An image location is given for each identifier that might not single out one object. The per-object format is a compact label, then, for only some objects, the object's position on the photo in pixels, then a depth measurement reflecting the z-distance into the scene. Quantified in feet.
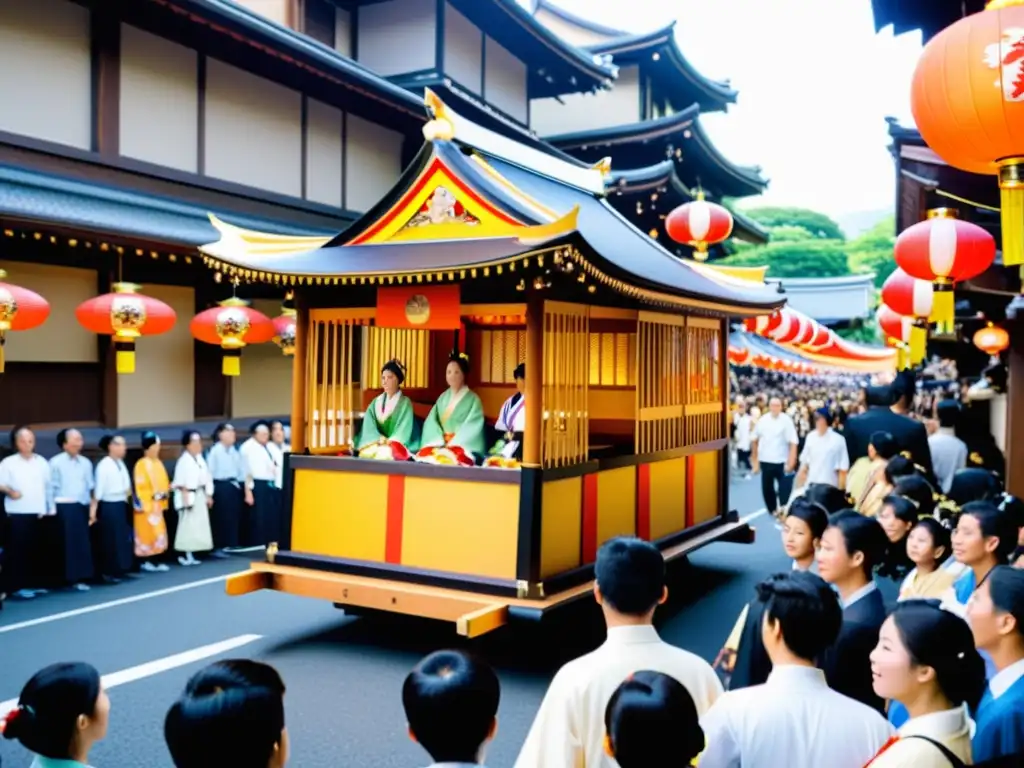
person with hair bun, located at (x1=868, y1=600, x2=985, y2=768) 7.30
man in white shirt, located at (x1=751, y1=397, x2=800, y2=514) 38.24
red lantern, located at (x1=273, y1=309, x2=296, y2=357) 36.99
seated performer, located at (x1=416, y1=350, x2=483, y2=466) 23.52
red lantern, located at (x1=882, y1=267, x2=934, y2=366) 26.53
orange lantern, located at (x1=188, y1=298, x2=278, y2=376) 32.89
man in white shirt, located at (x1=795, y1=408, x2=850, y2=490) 32.91
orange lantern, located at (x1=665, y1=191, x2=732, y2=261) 38.01
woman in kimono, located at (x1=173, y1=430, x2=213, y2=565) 32.07
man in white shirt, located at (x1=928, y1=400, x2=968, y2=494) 28.12
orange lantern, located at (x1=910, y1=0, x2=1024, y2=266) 12.10
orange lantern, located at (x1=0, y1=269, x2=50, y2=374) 24.06
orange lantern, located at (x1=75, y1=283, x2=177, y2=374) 27.78
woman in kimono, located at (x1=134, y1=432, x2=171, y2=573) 30.55
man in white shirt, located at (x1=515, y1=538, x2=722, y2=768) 8.50
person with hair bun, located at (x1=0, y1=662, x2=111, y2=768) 7.96
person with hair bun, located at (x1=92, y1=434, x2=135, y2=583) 28.99
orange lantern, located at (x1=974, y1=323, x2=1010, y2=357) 35.40
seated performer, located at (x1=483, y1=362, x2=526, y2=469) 22.38
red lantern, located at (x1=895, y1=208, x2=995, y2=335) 19.11
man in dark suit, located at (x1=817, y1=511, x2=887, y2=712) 11.50
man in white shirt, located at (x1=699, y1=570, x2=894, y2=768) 7.59
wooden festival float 20.42
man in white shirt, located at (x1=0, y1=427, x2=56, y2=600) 26.55
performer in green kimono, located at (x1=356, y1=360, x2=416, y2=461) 24.57
